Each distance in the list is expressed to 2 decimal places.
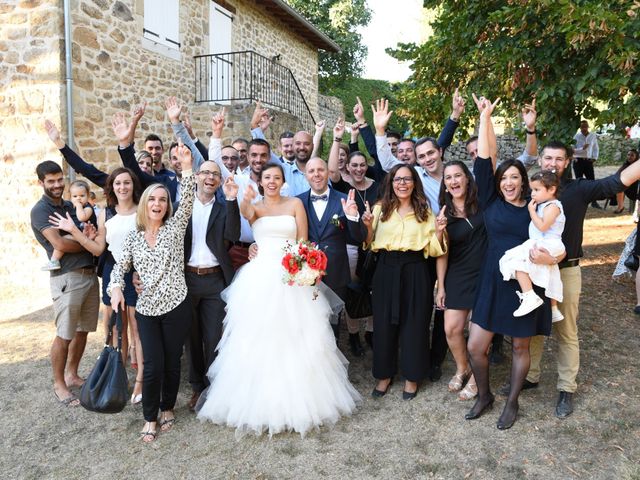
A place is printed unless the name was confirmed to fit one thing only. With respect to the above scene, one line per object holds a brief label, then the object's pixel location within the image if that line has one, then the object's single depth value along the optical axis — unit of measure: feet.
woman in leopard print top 11.57
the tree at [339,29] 76.07
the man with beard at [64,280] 13.01
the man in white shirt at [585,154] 37.42
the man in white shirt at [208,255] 12.68
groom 13.50
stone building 24.49
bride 11.79
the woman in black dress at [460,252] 12.83
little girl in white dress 10.89
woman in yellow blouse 13.10
